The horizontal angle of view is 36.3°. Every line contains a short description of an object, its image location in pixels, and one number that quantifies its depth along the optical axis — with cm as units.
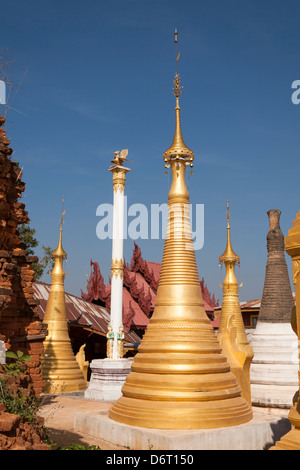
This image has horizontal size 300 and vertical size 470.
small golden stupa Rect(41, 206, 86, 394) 1720
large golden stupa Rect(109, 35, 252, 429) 805
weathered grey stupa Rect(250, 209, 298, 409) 1287
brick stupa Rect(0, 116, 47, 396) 1120
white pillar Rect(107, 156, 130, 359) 1605
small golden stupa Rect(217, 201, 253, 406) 1017
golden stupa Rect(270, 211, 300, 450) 431
